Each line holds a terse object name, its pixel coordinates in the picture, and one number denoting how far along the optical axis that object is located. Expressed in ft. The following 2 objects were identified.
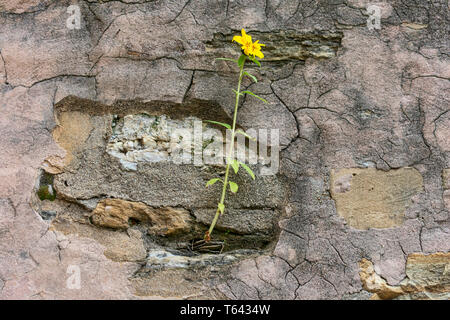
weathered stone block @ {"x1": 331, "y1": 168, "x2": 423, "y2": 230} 5.49
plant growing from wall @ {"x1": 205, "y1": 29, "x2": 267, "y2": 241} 5.40
